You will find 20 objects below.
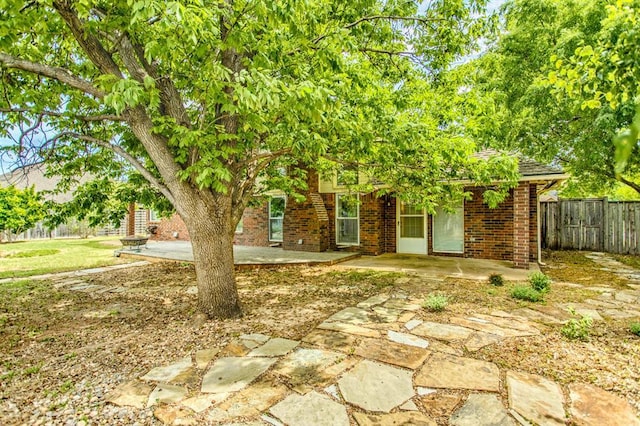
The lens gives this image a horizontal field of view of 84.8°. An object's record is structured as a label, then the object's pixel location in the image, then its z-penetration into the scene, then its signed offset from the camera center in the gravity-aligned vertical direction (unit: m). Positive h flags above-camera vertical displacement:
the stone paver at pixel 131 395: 2.88 -1.50
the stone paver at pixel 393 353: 3.46 -1.40
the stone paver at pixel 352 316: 4.70 -1.37
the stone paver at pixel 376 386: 2.80 -1.45
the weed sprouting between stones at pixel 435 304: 5.10 -1.25
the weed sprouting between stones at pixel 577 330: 4.05 -1.31
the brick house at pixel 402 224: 8.69 -0.17
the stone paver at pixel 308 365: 3.17 -1.43
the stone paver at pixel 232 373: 3.08 -1.46
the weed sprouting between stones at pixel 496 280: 6.89 -1.23
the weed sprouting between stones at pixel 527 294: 5.67 -1.24
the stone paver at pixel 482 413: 2.54 -1.47
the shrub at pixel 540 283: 6.29 -1.18
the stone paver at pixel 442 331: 4.10 -1.37
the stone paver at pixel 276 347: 3.75 -1.43
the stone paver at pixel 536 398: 2.60 -1.45
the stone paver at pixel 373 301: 5.50 -1.35
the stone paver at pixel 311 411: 2.57 -1.47
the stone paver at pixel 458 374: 3.04 -1.43
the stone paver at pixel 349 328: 4.22 -1.38
